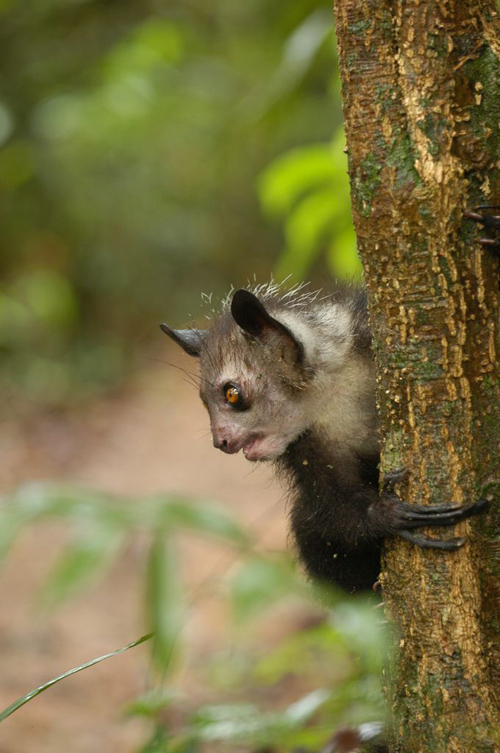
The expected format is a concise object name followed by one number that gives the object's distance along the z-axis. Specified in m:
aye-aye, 6.20
